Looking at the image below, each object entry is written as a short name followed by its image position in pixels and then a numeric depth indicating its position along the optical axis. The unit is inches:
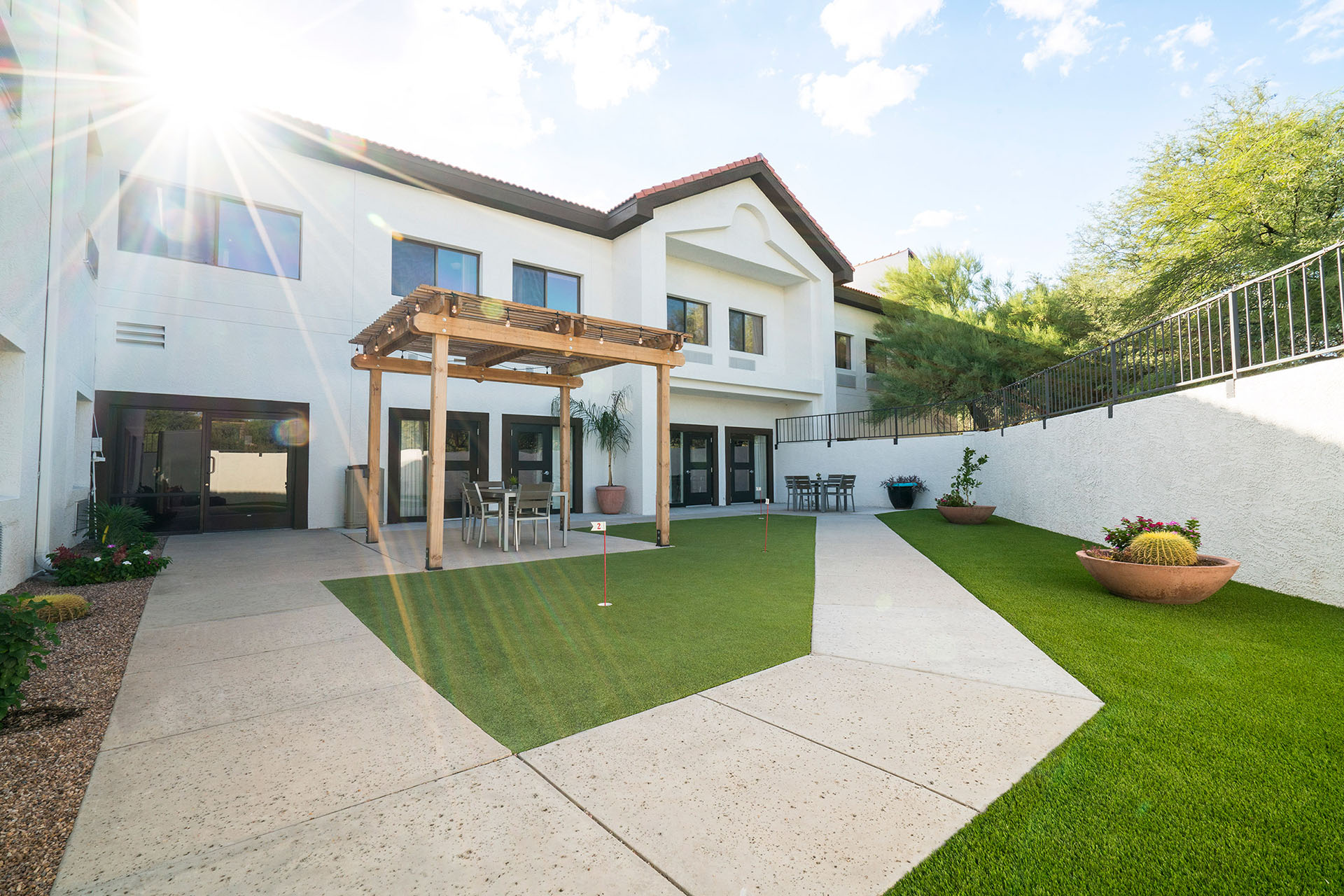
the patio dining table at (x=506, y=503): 330.0
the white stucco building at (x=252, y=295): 236.5
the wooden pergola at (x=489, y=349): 276.7
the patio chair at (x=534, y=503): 328.2
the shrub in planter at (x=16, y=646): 99.7
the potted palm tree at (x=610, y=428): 546.9
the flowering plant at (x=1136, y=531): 203.0
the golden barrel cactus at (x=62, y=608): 177.5
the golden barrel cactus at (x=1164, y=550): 188.7
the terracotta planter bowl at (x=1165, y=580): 182.7
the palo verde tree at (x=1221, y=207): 458.0
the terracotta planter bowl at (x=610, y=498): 545.0
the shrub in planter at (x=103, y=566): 230.5
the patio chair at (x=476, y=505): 344.2
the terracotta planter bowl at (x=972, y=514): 432.5
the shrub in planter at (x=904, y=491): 617.9
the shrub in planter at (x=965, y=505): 433.4
